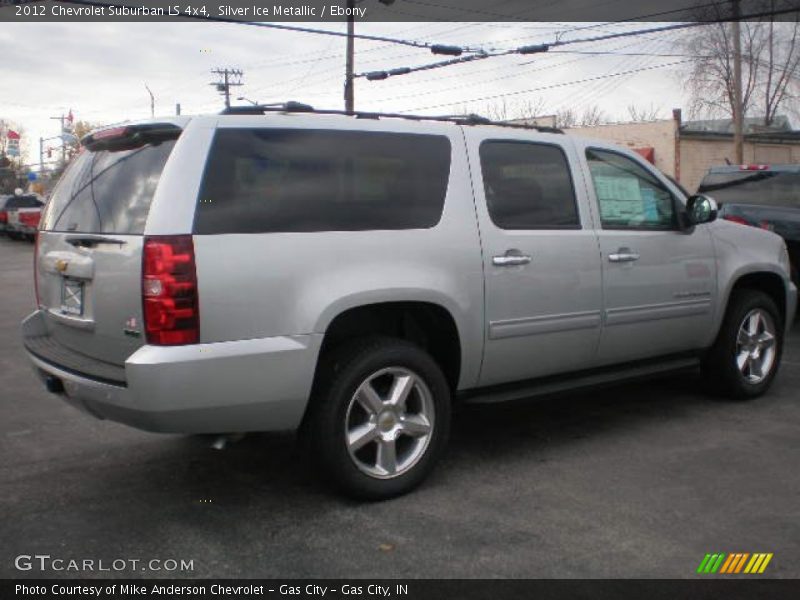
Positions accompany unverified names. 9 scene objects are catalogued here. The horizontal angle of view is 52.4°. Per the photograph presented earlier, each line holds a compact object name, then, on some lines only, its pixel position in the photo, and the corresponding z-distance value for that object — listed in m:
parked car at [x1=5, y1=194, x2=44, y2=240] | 27.89
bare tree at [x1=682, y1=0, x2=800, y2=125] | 37.52
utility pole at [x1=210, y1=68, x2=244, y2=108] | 51.53
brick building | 31.23
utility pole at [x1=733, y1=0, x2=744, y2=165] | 26.78
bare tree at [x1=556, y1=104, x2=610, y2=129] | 60.09
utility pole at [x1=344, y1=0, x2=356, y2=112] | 25.20
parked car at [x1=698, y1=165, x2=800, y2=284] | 9.20
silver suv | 3.52
